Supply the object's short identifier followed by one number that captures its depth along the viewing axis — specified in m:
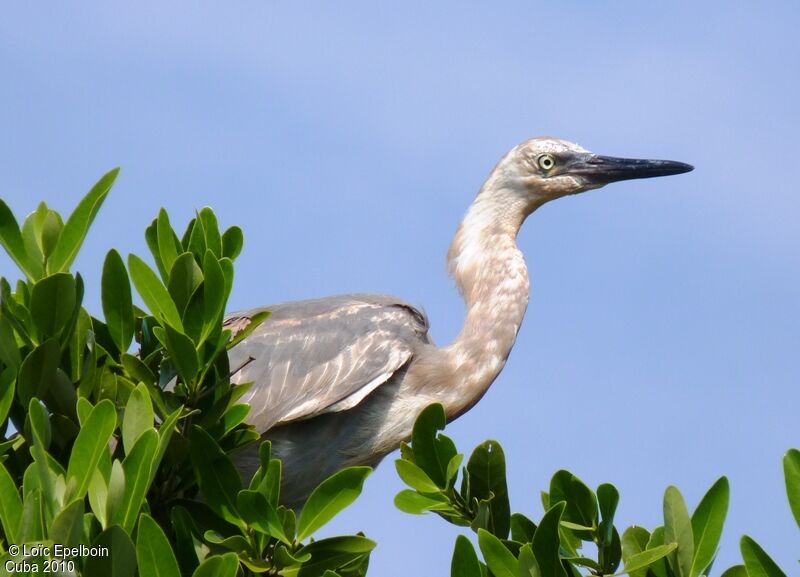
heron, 11.29
